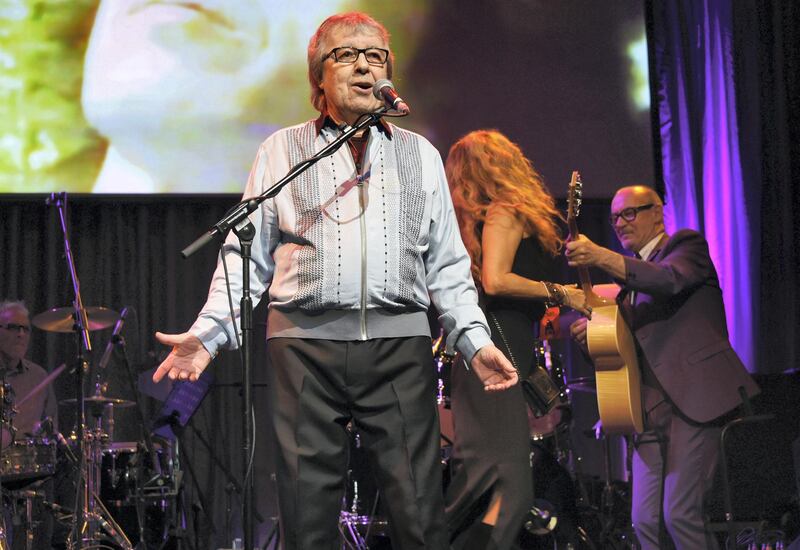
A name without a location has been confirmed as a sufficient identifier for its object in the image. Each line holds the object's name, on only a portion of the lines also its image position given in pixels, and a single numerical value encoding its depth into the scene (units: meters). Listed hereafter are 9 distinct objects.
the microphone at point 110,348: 5.66
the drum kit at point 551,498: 5.30
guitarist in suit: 4.29
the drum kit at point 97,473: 5.48
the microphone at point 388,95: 2.49
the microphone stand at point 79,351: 4.86
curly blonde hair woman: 3.45
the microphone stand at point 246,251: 2.33
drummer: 6.19
